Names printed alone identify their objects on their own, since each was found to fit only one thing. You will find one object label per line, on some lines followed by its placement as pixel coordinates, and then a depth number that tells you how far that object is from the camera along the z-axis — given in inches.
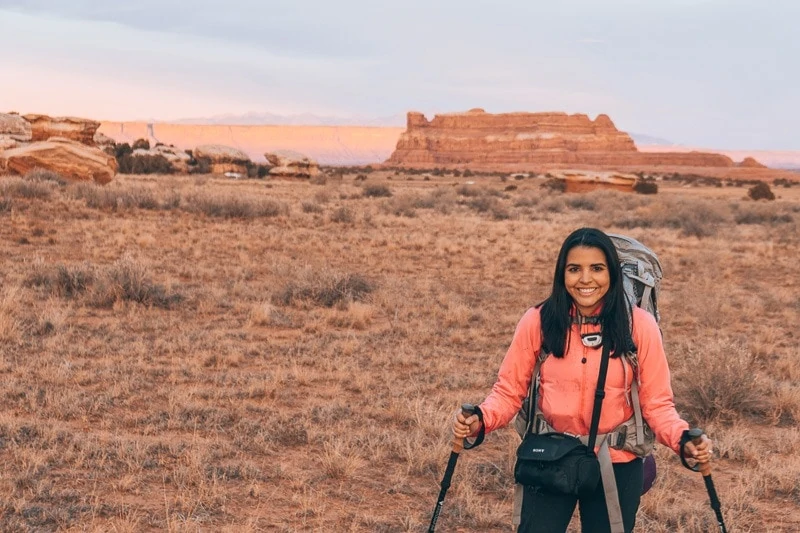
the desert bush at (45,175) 836.6
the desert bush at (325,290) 401.1
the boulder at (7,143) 1055.2
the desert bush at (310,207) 853.8
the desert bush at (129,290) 366.0
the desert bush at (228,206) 749.9
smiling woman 98.8
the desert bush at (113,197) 727.7
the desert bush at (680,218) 824.9
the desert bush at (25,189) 708.7
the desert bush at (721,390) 250.4
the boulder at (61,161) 906.1
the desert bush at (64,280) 380.8
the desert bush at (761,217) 978.1
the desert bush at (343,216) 784.3
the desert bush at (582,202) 1143.0
